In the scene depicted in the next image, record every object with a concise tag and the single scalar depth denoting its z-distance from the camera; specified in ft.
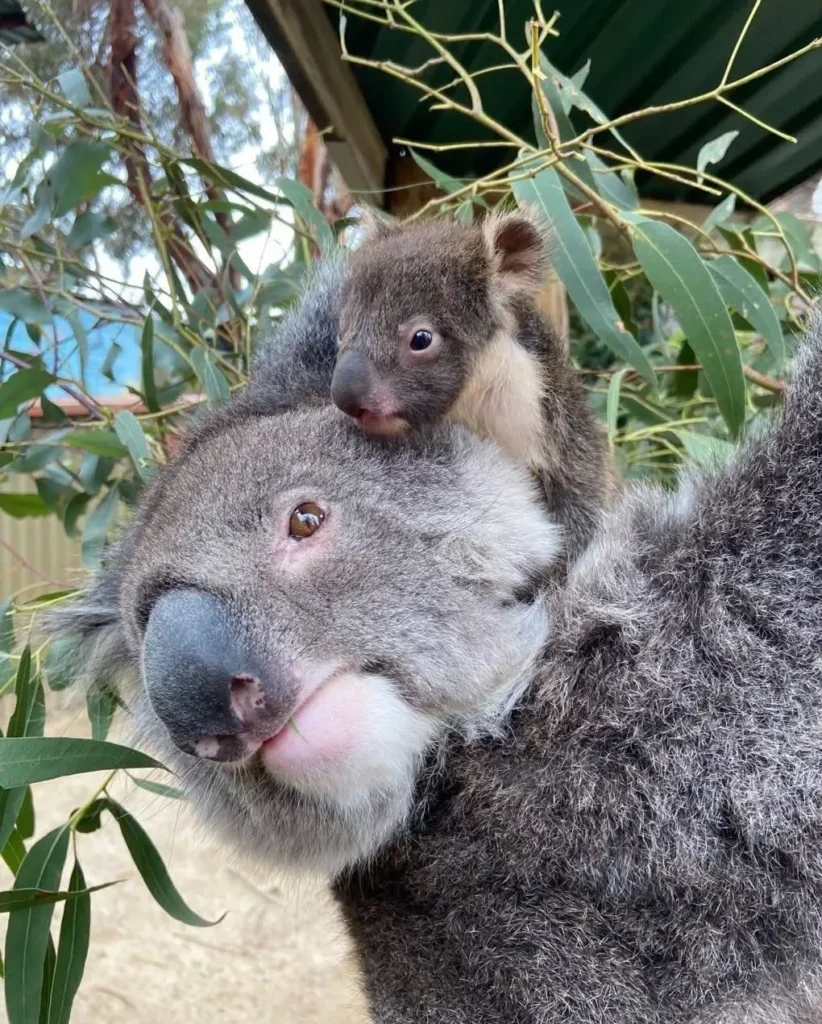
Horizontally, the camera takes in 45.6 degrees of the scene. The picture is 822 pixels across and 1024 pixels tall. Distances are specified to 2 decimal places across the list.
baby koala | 1.24
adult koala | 0.97
